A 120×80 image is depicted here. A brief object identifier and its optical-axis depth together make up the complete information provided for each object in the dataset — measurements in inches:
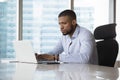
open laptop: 95.2
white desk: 50.8
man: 102.4
